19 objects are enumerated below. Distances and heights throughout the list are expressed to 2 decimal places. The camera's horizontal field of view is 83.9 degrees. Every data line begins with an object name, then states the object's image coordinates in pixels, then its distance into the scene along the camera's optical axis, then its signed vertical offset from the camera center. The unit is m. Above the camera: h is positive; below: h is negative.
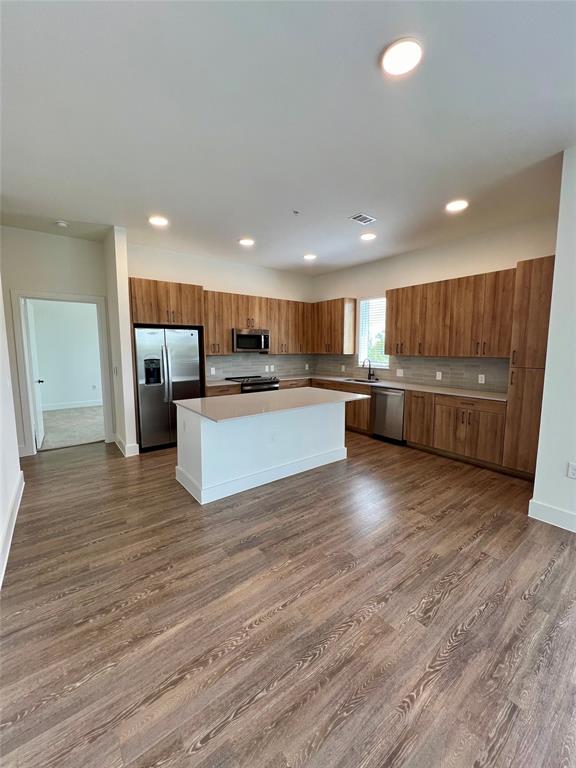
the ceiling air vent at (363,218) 3.69 +1.53
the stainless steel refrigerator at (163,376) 4.52 -0.41
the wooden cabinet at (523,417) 3.38 -0.75
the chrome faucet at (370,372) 5.87 -0.43
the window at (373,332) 5.83 +0.31
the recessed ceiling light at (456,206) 3.38 +1.54
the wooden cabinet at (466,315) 4.09 +0.44
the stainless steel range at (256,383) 5.47 -0.61
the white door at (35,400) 4.62 -0.80
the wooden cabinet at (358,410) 5.32 -1.05
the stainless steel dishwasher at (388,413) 4.85 -1.01
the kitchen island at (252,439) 3.12 -1.00
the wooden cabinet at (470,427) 3.79 -0.98
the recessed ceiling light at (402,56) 1.60 +1.52
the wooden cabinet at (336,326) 6.07 +0.44
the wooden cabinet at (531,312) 3.23 +0.39
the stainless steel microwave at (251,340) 5.62 +0.15
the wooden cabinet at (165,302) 4.43 +0.66
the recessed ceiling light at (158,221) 3.76 +1.52
